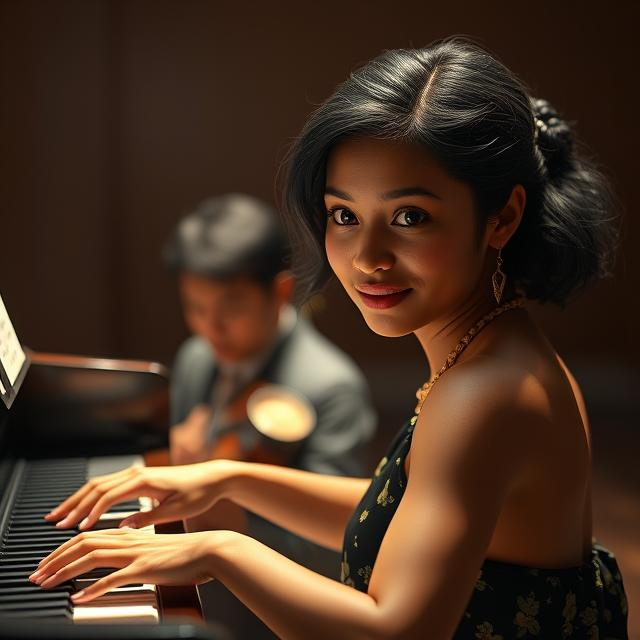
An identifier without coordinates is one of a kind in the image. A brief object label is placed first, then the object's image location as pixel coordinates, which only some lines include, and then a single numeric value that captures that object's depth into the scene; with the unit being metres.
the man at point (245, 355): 2.76
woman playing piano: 1.20
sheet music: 1.66
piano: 1.28
